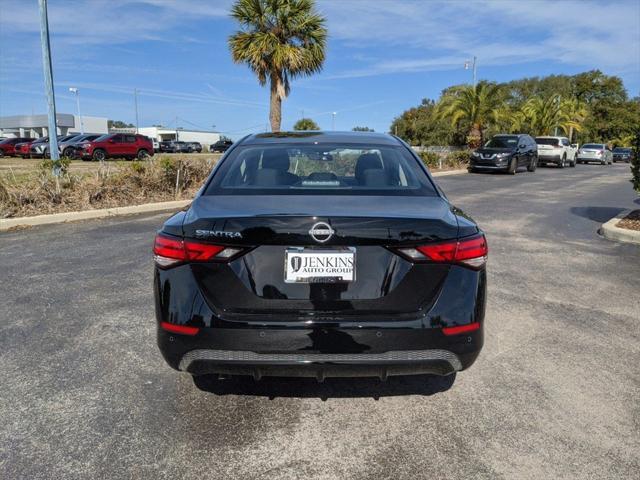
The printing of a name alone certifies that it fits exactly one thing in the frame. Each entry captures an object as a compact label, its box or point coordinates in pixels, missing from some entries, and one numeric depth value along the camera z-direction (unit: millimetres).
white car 29266
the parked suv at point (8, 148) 34469
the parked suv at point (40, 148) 30906
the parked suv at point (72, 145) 28438
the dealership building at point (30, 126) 76150
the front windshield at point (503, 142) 23156
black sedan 2369
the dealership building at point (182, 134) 91844
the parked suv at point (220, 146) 57781
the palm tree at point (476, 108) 30297
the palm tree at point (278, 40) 21125
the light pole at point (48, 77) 11883
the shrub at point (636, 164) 8188
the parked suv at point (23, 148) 32125
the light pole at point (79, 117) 78488
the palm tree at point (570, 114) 45219
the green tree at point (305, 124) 63438
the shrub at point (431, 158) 24447
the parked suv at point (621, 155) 46169
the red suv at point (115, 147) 28297
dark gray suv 22312
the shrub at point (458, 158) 26266
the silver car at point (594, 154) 37250
